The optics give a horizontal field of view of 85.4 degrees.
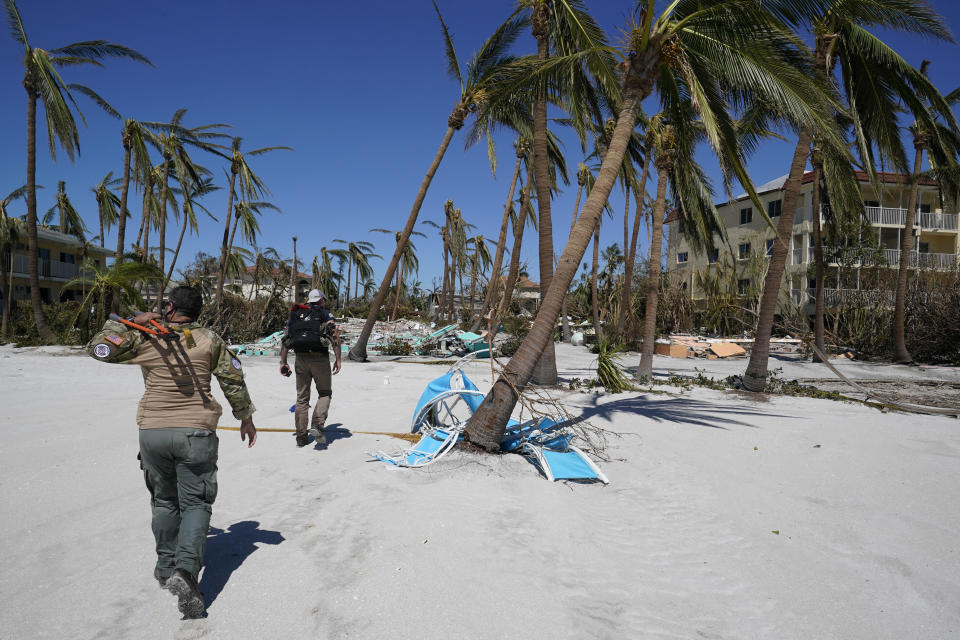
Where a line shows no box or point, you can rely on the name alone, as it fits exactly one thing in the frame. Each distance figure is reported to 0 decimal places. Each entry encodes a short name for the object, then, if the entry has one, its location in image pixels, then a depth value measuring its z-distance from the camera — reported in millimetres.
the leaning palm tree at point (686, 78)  5422
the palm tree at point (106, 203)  26547
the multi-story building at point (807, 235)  26625
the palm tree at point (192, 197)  21891
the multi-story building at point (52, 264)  27750
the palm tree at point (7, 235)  18688
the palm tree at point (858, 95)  9320
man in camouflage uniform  2730
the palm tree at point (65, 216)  28578
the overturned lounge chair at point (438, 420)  5199
